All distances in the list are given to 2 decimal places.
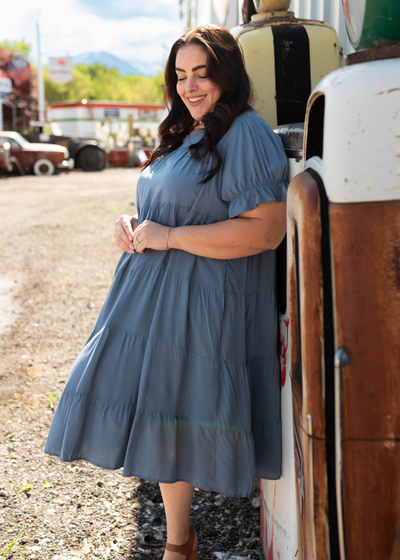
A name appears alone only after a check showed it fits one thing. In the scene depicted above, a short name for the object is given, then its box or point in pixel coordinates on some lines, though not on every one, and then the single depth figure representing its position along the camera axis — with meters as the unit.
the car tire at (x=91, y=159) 20.06
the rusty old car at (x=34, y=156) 17.11
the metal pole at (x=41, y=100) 28.88
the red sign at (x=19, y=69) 32.81
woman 1.57
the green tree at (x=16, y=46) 57.94
